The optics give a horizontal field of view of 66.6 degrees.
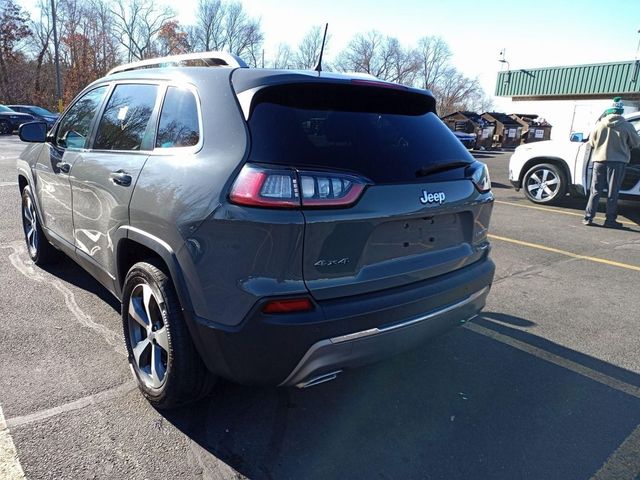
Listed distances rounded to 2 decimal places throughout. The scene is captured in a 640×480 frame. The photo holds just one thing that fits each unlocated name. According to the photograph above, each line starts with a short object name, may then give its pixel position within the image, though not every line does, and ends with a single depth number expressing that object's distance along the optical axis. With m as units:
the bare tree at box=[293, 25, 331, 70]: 60.86
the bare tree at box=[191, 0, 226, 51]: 63.59
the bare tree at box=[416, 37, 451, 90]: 77.25
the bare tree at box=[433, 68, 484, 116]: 71.98
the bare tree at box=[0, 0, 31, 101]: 43.31
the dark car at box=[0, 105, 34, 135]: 24.80
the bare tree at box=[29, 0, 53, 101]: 48.12
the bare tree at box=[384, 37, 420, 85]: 73.81
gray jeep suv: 2.06
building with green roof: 27.69
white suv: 8.28
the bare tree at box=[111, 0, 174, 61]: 58.12
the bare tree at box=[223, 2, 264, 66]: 65.47
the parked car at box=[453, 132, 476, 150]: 20.59
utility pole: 30.03
